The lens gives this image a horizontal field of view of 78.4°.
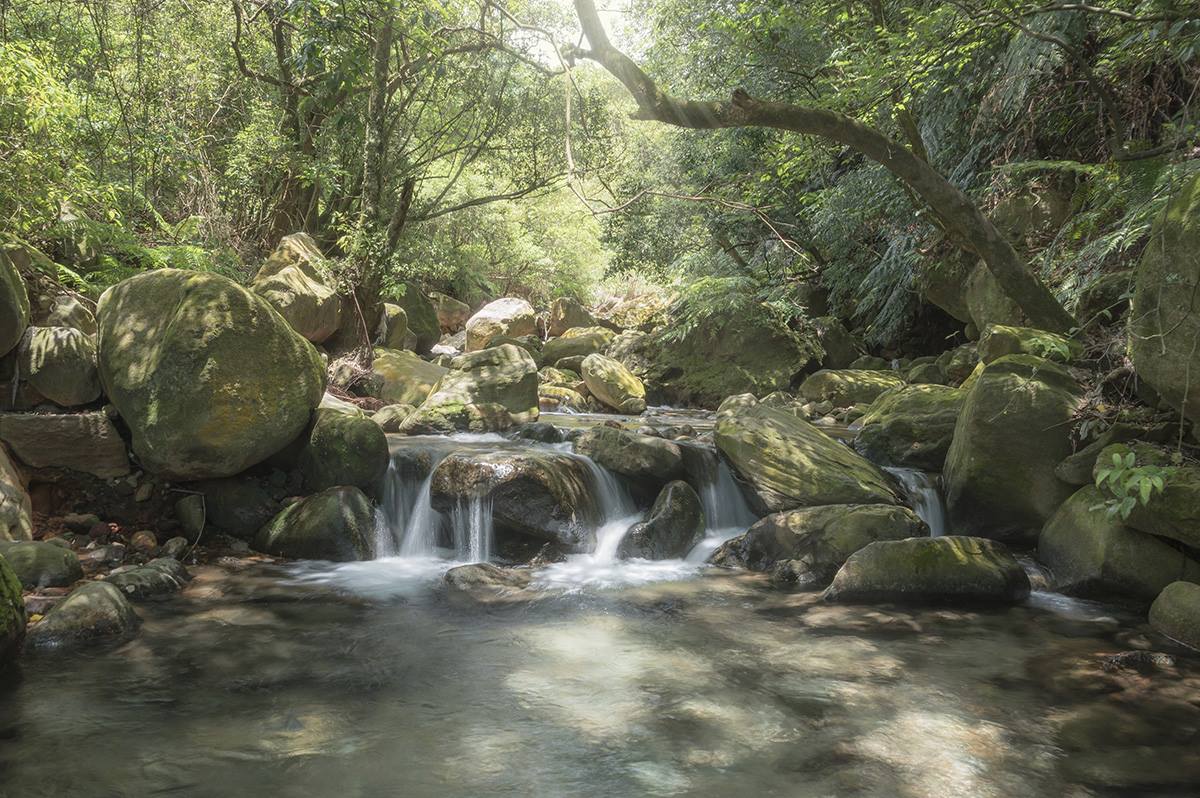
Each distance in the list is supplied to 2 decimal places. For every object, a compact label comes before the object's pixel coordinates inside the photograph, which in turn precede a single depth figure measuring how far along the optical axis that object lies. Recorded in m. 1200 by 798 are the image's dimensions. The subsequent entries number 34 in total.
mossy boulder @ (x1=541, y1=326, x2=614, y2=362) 18.23
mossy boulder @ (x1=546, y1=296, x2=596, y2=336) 25.41
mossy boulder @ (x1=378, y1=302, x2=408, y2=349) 15.39
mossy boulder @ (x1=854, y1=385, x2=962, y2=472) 8.51
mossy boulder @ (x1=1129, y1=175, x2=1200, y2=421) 4.59
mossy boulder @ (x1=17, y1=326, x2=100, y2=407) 6.38
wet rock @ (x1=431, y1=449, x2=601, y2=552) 7.16
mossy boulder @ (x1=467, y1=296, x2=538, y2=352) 21.78
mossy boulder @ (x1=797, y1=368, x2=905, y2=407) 13.21
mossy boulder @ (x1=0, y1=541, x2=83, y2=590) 5.15
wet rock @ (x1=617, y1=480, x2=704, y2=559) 7.17
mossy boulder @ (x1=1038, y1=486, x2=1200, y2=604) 5.50
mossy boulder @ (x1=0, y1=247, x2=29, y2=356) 6.06
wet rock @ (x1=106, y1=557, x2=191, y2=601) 5.38
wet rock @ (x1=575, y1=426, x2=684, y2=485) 8.00
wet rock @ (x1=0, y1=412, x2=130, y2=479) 6.17
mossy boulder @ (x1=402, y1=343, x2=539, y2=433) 10.50
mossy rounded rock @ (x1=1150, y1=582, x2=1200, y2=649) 4.80
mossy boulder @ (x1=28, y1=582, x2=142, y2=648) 4.48
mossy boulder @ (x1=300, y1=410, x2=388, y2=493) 7.25
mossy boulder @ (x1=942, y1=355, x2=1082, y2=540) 6.58
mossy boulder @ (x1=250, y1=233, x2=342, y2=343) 11.18
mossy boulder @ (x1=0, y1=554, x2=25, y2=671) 4.10
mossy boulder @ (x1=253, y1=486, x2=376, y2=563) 6.64
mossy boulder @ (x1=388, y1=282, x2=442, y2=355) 18.41
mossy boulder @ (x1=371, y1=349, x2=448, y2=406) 12.20
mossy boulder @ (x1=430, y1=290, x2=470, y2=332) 25.44
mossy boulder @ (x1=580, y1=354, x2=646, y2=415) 13.90
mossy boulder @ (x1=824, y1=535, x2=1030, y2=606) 5.71
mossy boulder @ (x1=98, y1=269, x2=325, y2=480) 6.13
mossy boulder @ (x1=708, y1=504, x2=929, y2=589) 6.33
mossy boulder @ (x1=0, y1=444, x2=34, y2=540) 5.61
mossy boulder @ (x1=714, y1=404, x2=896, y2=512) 7.30
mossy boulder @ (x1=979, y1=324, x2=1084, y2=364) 6.50
